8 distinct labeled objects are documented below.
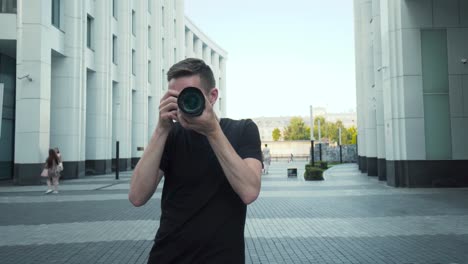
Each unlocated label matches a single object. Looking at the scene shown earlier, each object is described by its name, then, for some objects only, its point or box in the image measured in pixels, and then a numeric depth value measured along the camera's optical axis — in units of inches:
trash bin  938.1
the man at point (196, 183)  70.6
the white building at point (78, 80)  776.9
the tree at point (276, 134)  5433.1
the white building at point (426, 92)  623.2
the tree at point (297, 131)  4911.4
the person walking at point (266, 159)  1068.3
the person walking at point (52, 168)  647.1
